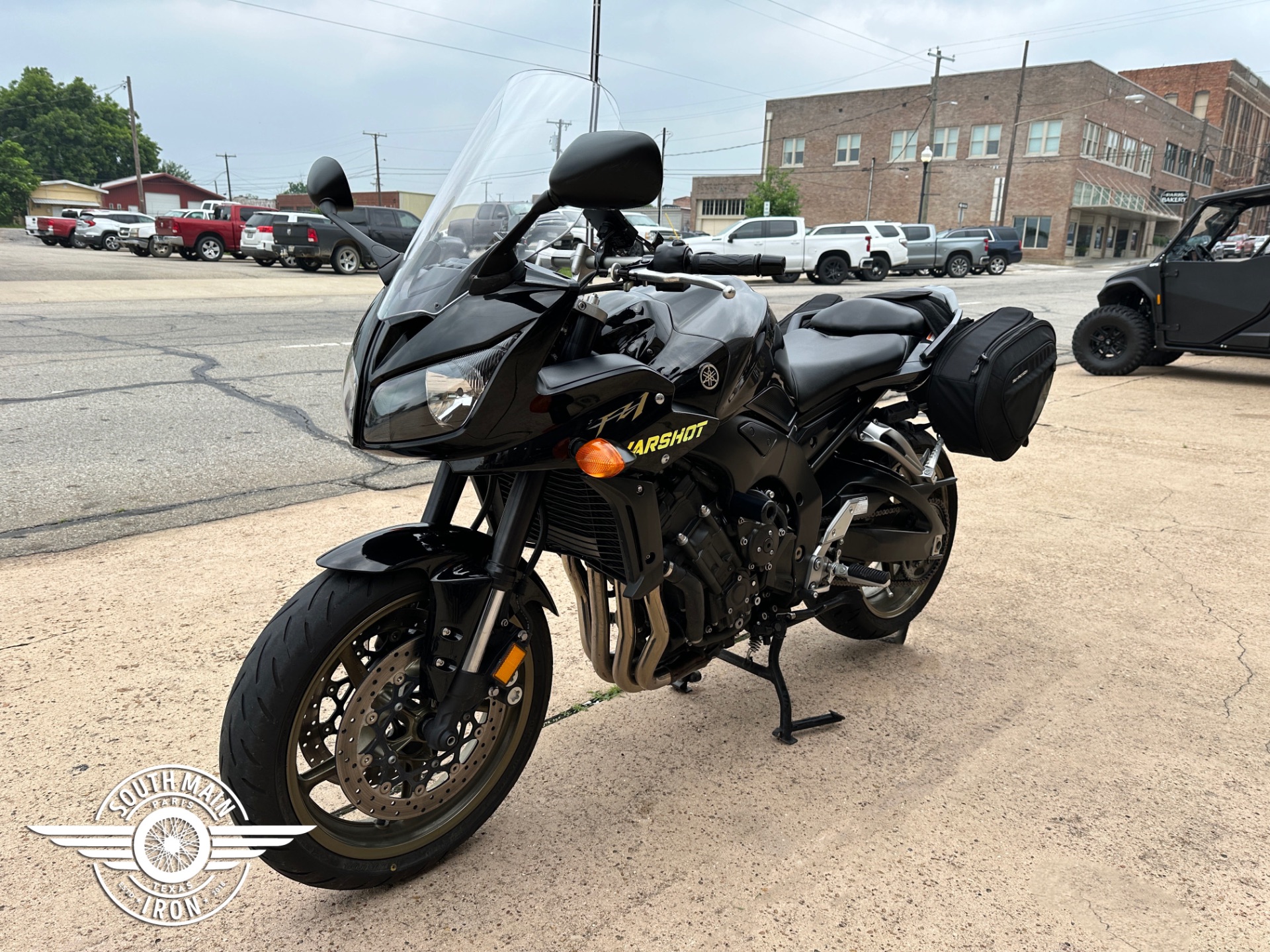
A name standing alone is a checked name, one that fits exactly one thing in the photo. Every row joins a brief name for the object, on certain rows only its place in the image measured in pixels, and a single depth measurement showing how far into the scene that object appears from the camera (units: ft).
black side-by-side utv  30.35
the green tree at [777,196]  167.63
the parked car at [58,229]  105.91
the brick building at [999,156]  167.43
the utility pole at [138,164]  176.14
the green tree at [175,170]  379.14
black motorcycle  6.22
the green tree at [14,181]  212.23
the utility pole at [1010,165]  157.17
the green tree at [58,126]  277.23
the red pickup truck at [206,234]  86.69
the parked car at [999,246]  110.52
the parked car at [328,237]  75.25
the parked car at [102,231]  103.30
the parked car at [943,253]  104.37
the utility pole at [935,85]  147.95
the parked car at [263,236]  77.46
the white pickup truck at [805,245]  84.99
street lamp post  130.52
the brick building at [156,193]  244.63
